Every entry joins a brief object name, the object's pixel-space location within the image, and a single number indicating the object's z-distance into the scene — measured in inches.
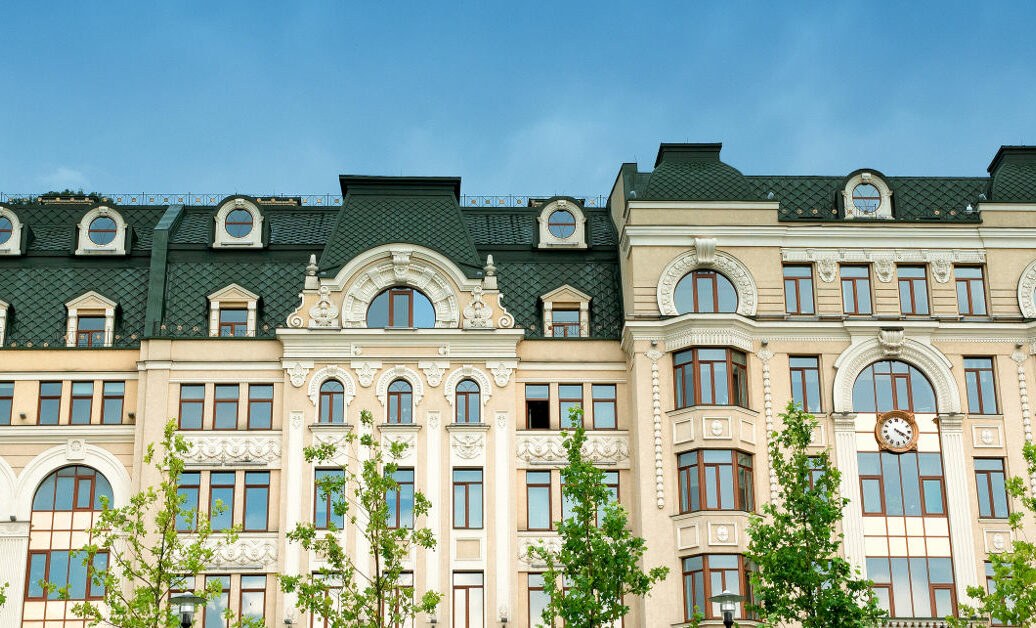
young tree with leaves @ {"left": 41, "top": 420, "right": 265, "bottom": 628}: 1451.8
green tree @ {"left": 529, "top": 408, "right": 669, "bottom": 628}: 1481.3
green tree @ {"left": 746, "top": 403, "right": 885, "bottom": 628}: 1475.1
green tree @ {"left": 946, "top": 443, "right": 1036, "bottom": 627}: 1537.9
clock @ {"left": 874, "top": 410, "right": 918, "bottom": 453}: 1950.1
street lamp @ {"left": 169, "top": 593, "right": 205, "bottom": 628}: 1403.8
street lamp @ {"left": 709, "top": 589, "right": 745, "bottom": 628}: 1430.6
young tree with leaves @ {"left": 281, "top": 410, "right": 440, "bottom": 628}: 1528.1
